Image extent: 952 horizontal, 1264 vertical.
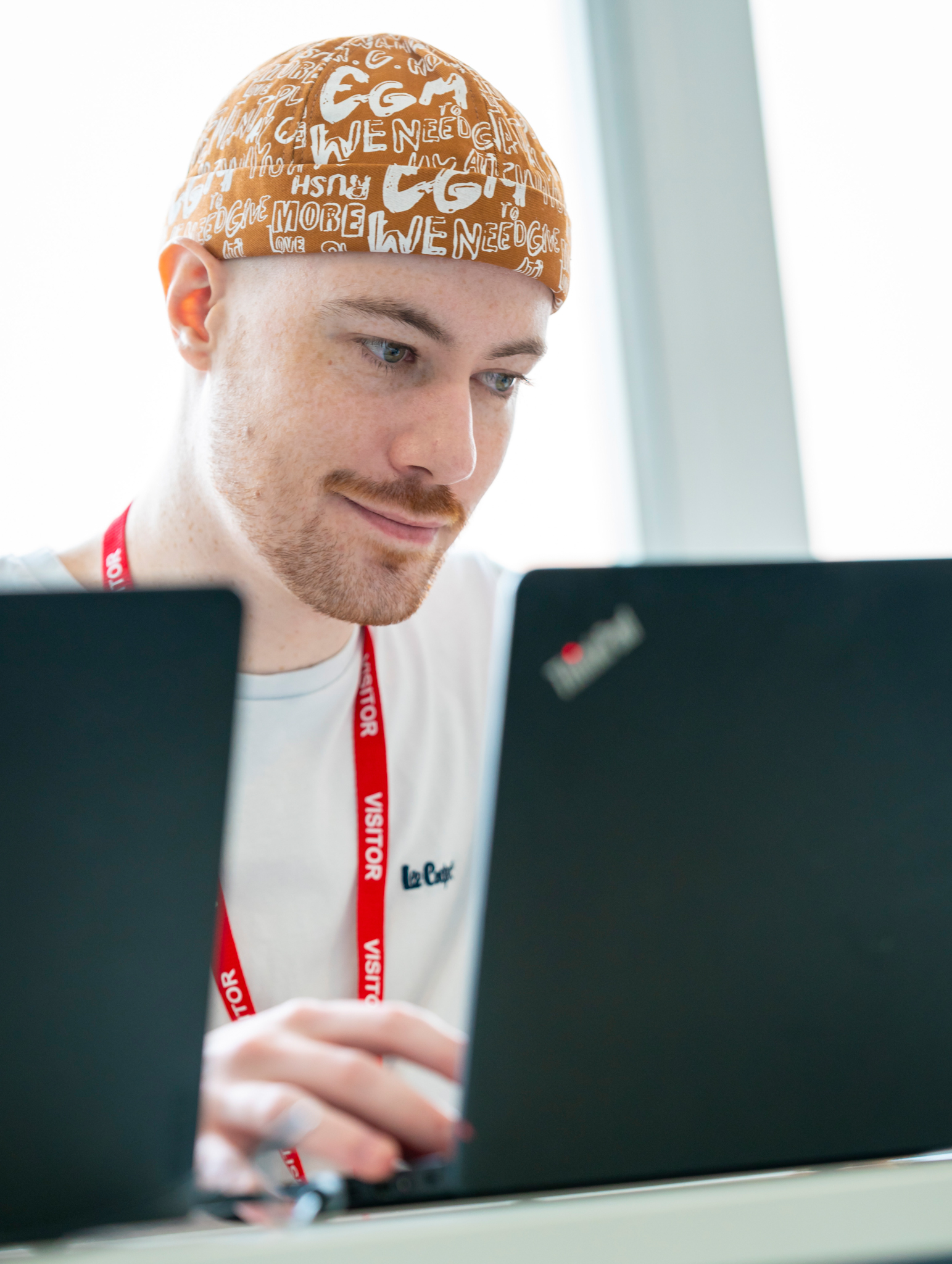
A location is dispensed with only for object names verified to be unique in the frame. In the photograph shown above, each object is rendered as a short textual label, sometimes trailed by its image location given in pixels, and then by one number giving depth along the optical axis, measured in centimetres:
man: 178
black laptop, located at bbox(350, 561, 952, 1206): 114
